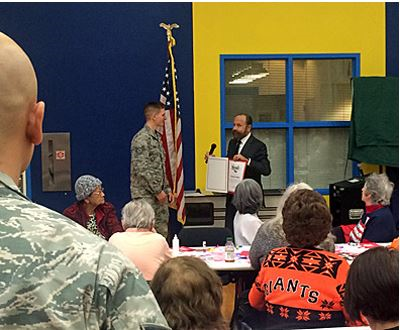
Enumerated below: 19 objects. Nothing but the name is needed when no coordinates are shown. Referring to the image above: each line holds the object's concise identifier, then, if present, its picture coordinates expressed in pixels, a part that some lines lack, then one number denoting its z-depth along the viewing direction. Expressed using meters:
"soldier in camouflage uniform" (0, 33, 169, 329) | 0.96
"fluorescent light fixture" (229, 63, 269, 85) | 7.80
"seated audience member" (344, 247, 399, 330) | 2.22
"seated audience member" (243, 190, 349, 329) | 3.06
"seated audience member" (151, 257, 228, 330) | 2.26
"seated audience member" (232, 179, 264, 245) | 4.77
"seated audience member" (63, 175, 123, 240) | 5.10
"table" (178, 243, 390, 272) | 4.11
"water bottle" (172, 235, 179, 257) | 4.54
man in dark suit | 6.91
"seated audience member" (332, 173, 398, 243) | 4.76
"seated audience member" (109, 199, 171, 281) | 3.84
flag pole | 6.86
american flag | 6.82
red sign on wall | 7.45
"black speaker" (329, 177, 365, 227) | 7.34
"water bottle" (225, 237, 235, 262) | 4.26
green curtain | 7.67
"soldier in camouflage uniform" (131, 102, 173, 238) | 6.53
